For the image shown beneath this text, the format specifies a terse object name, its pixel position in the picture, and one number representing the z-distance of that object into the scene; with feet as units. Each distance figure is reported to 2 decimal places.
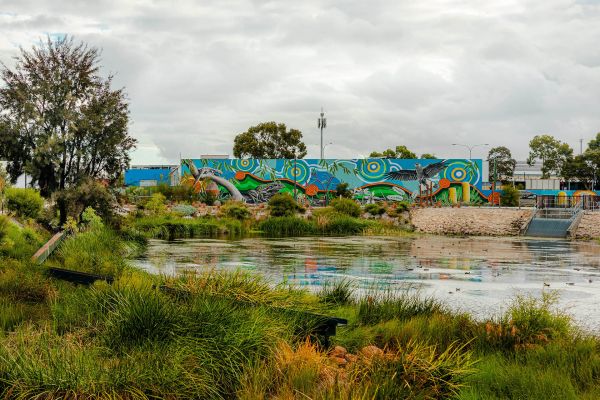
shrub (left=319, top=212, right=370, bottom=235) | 118.73
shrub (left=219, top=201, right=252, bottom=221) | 126.82
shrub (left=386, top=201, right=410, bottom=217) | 138.62
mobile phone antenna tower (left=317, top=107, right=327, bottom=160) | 227.20
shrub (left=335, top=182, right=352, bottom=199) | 184.55
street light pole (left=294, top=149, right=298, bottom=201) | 191.58
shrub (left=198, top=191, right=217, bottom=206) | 171.90
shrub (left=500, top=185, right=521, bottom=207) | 185.16
